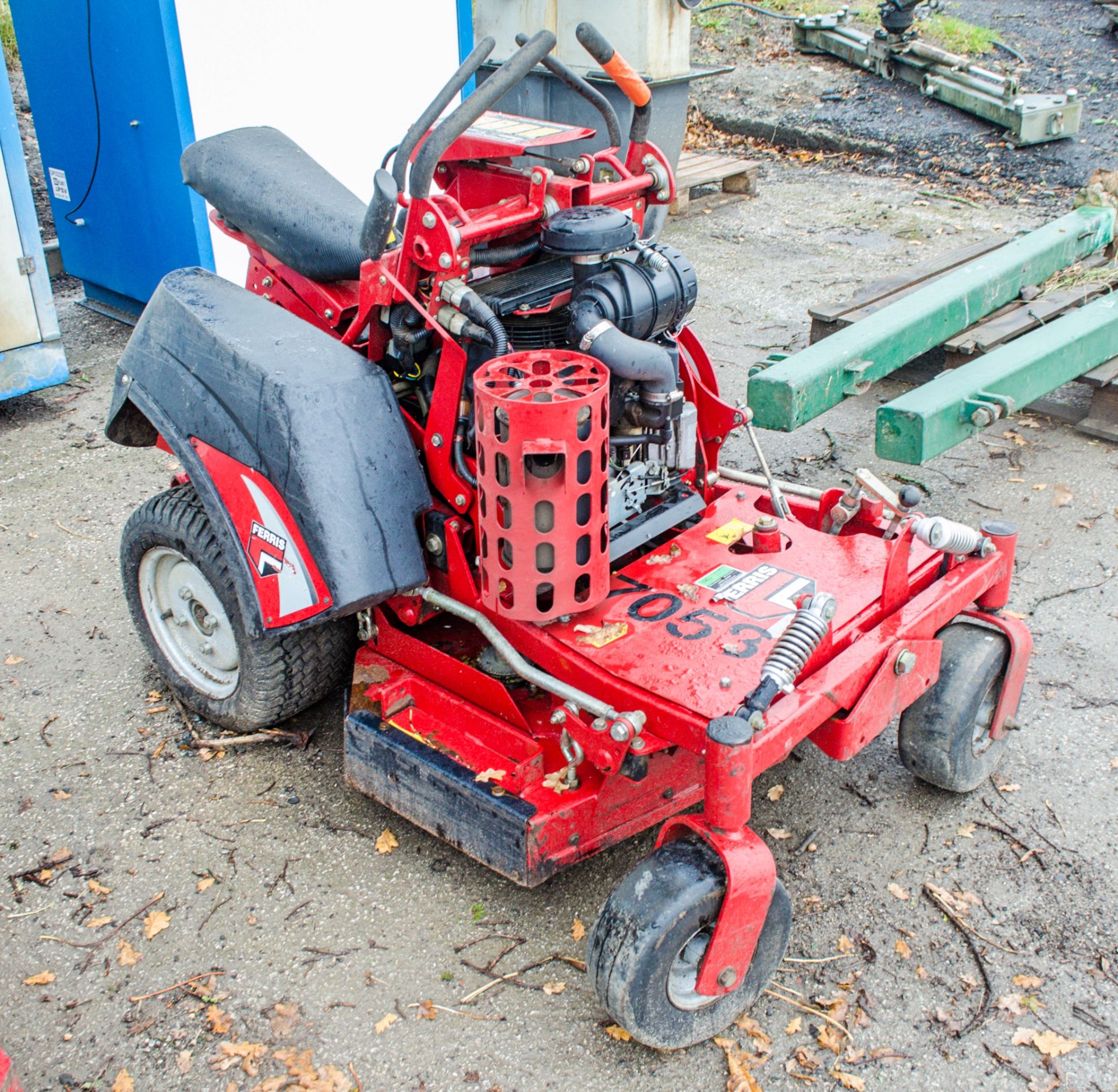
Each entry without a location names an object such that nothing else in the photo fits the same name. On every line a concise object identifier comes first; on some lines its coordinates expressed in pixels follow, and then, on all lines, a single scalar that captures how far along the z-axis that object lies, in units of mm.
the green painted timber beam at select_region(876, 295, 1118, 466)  4148
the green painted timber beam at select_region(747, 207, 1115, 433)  4242
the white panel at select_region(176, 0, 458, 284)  5750
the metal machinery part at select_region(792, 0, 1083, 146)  8945
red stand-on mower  2504
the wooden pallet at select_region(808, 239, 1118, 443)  5168
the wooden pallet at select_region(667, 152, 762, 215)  8281
